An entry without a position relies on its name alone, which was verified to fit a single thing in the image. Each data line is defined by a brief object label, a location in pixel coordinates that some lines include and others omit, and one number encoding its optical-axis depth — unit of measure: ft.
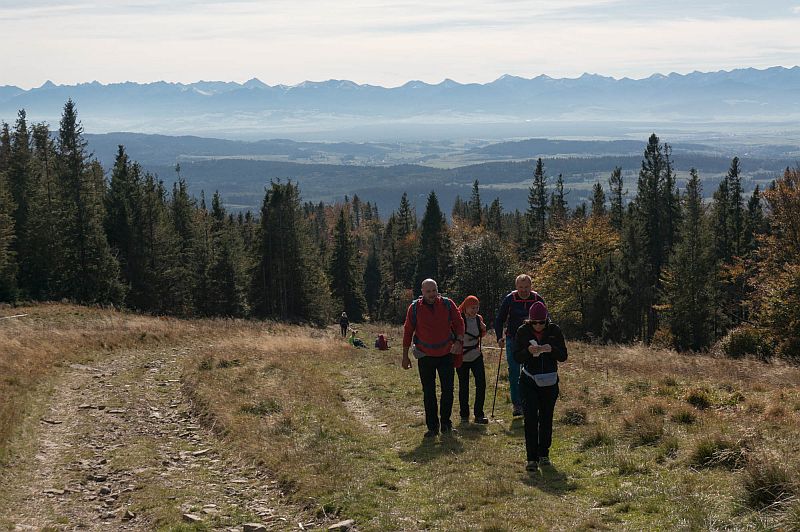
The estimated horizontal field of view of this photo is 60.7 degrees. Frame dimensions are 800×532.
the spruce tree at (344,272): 259.80
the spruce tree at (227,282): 193.57
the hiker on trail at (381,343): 97.14
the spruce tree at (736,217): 202.93
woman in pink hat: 32.48
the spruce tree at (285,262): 197.26
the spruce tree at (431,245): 274.98
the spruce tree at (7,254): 137.49
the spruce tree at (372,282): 344.69
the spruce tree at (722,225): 205.98
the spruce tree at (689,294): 159.12
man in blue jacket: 40.27
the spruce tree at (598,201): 247.13
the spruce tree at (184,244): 187.21
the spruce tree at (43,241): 155.63
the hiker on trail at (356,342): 101.71
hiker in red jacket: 39.17
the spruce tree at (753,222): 202.08
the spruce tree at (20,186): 161.54
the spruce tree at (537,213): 263.45
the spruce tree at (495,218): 341.45
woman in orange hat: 42.78
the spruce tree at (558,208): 249.34
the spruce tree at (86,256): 153.07
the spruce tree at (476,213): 318.67
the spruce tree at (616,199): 238.27
